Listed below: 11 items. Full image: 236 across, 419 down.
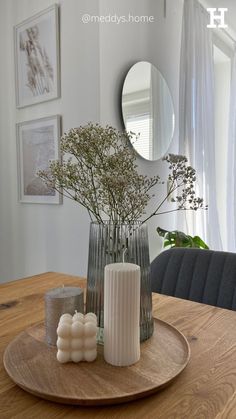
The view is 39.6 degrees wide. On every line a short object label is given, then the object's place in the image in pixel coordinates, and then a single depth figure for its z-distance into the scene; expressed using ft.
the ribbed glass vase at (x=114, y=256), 2.34
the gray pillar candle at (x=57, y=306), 2.36
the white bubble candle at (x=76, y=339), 2.14
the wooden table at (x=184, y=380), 1.74
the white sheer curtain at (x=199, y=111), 7.97
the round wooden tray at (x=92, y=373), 1.84
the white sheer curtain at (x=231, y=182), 9.47
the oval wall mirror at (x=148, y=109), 6.68
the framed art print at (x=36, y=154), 7.07
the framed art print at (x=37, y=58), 6.89
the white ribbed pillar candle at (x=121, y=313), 2.10
